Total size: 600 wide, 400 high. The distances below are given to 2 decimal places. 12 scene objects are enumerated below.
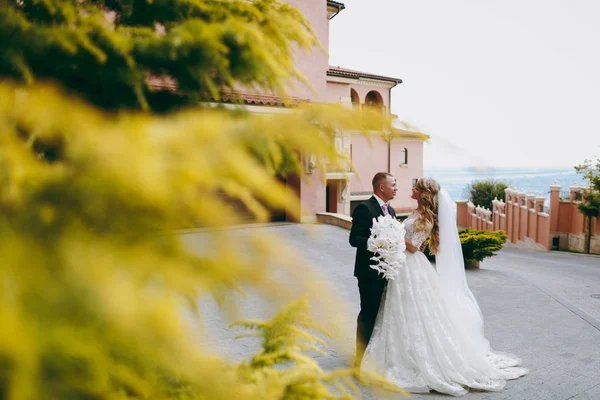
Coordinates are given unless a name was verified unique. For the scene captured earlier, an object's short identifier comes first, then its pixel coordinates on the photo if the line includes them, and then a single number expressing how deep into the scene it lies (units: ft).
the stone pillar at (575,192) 118.21
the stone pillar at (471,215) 159.80
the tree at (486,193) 185.47
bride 18.80
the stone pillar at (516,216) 132.87
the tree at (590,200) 110.32
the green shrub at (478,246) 49.14
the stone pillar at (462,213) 167.22
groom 19.49
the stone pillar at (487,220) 147.95
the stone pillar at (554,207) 119.65
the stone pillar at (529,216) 125.39
